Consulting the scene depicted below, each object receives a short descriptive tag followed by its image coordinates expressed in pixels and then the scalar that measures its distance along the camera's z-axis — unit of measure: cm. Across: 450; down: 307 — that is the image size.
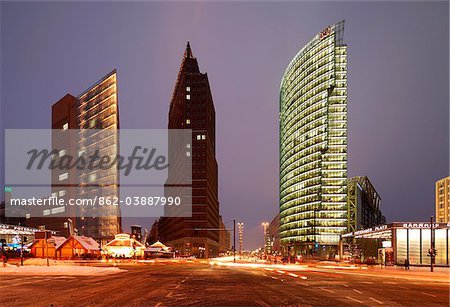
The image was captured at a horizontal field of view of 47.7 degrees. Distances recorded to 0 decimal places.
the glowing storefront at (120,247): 8025
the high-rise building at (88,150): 14188
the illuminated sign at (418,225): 6057
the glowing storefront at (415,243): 6334
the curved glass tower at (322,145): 15862
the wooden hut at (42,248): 7381
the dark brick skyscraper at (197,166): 16538
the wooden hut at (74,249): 7369
